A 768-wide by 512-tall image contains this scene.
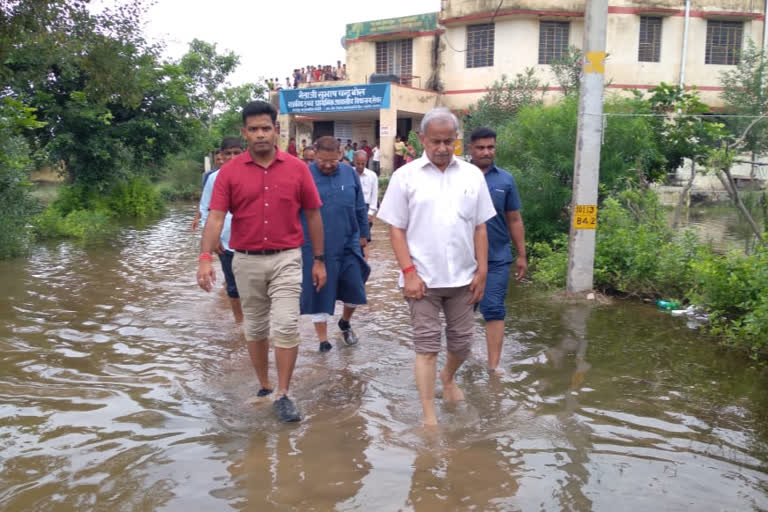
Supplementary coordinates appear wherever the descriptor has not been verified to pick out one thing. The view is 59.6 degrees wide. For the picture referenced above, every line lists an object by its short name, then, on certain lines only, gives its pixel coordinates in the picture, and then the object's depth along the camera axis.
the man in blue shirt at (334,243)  5.89
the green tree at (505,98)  24.42
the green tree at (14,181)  9.84
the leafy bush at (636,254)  7.53
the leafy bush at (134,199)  19.06
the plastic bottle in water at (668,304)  7.34
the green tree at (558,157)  9.34
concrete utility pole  7.61
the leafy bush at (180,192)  27.11
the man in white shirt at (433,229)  4.13
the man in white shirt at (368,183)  9.58
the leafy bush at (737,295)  5.45
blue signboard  25.91
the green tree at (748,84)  19.70
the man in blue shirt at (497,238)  5.35
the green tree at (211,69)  36.53
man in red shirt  4.46
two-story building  24.88
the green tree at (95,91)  9.75
